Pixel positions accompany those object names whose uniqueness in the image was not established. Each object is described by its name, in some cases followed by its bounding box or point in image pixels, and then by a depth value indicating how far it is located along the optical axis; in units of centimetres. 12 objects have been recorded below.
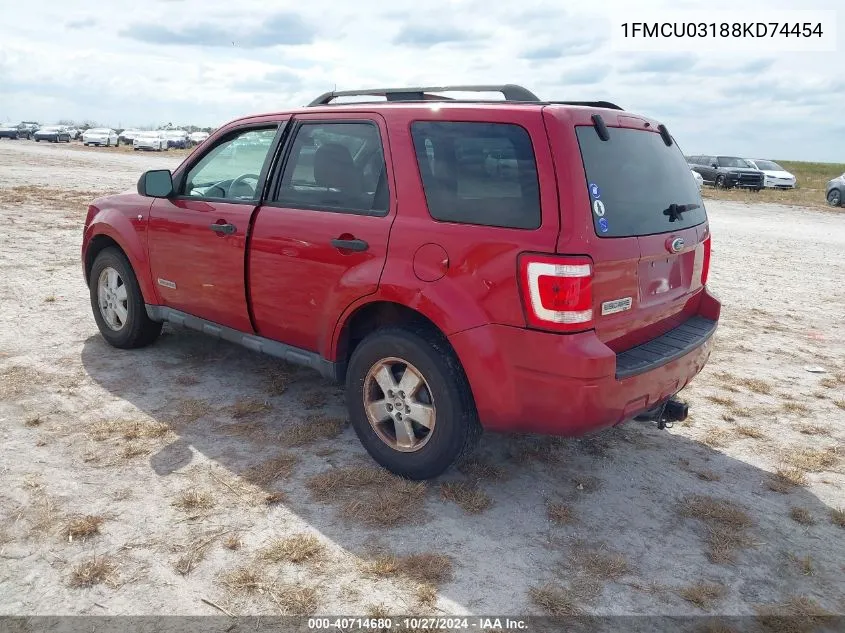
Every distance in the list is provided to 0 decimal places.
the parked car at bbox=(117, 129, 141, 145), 5680
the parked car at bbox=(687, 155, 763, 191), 2825
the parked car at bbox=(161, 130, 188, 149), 4956
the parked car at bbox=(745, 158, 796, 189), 2862
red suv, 307
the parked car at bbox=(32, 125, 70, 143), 5728
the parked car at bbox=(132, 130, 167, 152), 4766
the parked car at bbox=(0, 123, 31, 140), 6266
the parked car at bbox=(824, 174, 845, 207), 2208
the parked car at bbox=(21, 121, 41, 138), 6538
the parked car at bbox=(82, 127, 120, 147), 5250
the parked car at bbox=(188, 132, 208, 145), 5523
